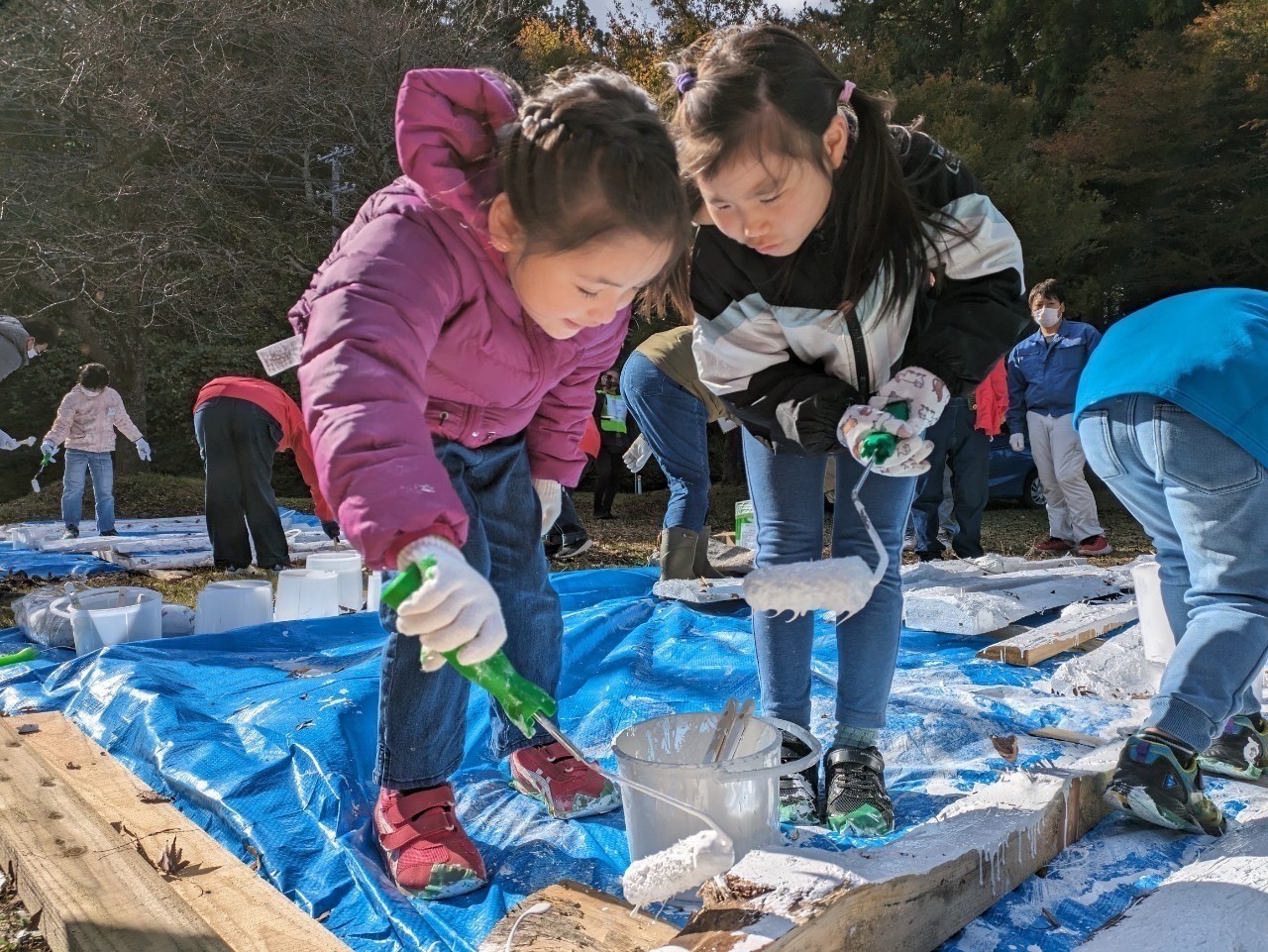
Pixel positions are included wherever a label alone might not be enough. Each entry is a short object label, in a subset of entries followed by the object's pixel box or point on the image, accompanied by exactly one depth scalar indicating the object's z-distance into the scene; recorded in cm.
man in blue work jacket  693
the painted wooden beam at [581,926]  135
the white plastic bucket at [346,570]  430
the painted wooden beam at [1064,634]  328
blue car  1041
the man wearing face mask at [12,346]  476
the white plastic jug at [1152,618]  277
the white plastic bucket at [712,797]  163
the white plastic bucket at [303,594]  412
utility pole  1123
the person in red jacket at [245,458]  583
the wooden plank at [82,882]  151
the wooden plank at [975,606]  365
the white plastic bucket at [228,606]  384
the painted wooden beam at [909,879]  122
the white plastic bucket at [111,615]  346
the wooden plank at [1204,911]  130
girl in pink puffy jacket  133
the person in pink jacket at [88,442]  797
